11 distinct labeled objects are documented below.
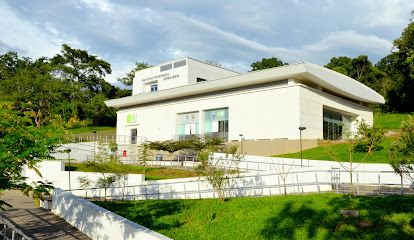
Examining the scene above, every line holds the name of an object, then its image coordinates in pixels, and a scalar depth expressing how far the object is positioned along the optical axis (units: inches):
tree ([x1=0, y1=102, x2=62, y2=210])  231.0
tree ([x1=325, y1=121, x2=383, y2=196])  809.7
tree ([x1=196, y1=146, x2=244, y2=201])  542.6
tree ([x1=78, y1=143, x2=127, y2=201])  747.6
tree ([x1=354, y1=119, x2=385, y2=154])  999.4
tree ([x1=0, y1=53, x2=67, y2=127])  1867.6
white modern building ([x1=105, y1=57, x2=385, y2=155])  1194.6
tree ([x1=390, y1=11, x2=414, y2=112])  1689.2
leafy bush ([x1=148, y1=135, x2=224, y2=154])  1159.1
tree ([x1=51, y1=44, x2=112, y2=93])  2472.9
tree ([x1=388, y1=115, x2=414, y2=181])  428.5
